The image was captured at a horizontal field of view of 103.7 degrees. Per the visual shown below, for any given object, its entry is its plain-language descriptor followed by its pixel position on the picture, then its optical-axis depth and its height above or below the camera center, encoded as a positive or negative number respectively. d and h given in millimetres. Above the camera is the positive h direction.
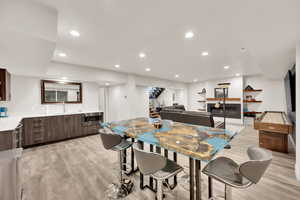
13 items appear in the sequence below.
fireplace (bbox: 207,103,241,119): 6443 -661
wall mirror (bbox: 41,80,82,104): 4116 +339
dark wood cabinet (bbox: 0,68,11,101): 2744 +402
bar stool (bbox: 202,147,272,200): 913 -679
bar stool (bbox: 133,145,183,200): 1076 -632
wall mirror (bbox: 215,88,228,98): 6935 +368
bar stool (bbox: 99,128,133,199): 1567 -682
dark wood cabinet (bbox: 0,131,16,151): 2086 -691
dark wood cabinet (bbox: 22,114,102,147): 3463 -927
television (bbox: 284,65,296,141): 2930 +259
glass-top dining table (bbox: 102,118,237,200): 1046 -442
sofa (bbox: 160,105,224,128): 3609 -615
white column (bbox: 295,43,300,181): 1989 -228
